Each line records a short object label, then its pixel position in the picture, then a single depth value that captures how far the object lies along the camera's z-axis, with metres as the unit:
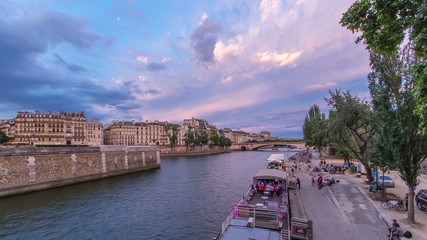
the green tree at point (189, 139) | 118.97
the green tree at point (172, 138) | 111.31
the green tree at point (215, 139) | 144.62
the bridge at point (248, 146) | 156.50
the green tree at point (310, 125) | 43.51
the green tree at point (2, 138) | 71.41
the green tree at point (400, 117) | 14.17
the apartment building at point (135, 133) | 131.38
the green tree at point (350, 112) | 24.80
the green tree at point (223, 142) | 149.12
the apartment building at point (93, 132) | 118.93
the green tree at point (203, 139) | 127.50
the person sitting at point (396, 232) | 11.77
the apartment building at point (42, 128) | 93.12
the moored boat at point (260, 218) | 10.26
